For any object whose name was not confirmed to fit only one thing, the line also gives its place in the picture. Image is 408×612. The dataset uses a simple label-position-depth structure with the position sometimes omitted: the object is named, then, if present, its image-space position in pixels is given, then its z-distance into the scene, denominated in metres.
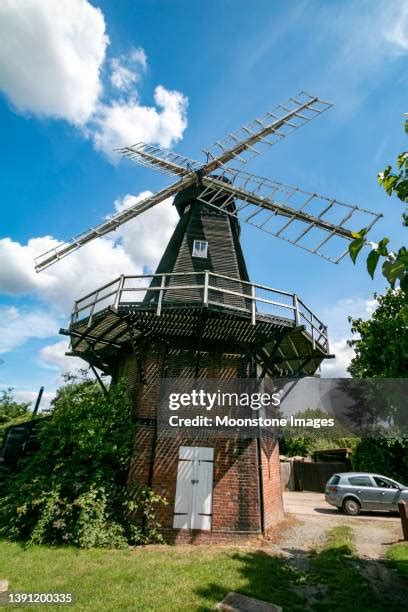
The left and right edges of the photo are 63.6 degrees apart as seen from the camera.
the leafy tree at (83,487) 8.12
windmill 8.77
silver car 12.60
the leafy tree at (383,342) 15.51
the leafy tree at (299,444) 30.34
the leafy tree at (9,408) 29.65
